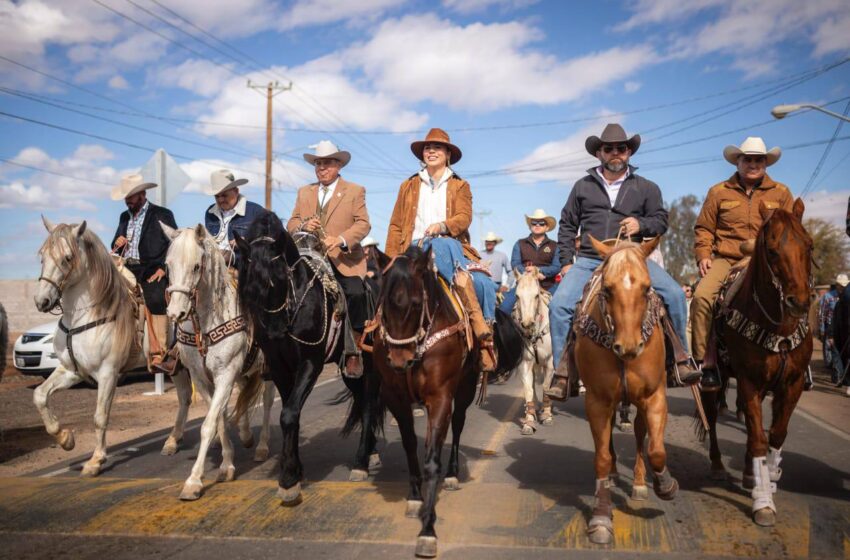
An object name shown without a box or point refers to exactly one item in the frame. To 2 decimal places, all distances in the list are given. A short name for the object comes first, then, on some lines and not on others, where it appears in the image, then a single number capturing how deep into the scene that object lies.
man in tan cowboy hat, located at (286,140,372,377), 7.72
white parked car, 14.95
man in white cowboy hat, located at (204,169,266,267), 8.45
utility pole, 30.30
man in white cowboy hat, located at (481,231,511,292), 16.28
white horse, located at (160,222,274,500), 6.56
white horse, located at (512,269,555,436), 10.98
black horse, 6.27
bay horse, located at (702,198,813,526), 5.27
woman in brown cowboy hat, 6.68
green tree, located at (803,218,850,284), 41.84
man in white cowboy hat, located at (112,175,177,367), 8.46
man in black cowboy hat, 6.41
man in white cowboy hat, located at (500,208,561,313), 12.17
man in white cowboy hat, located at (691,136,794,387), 6.79
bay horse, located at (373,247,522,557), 5.41
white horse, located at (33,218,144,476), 7.55
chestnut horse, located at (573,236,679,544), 4.92
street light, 20.22
